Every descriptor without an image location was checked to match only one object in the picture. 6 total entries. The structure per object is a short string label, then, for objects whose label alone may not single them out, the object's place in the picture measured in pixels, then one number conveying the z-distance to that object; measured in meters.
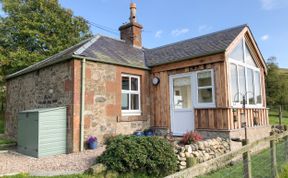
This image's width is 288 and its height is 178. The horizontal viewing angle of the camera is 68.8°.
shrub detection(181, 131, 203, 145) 7.05
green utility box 7.11
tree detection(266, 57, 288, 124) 24.88
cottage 8.12
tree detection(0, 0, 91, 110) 18.75
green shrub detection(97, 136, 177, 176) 5.17
